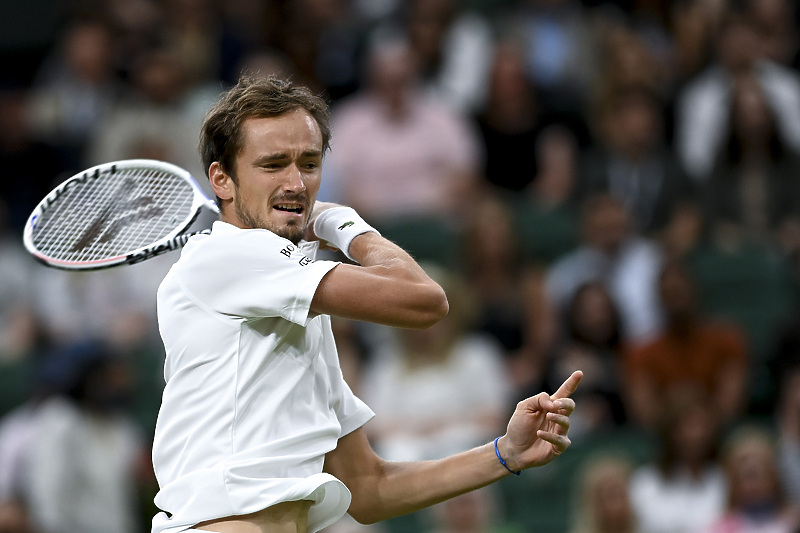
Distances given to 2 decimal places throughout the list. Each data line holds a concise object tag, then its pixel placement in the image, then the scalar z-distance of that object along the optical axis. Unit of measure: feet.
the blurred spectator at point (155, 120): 64.03
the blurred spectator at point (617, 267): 58.08
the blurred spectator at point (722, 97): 64.49
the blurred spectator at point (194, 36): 71.31
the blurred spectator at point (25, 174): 65.67
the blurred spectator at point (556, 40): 70.23
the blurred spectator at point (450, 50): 68.95
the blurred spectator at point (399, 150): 63.82
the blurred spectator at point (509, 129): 65.31
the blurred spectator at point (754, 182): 62.28
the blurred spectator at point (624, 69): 66.18
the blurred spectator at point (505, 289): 55.77
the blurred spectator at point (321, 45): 69.77
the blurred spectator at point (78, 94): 67.46
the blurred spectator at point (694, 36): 68.13
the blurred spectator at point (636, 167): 62.59
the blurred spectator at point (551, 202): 62.18
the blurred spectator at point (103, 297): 59.11
